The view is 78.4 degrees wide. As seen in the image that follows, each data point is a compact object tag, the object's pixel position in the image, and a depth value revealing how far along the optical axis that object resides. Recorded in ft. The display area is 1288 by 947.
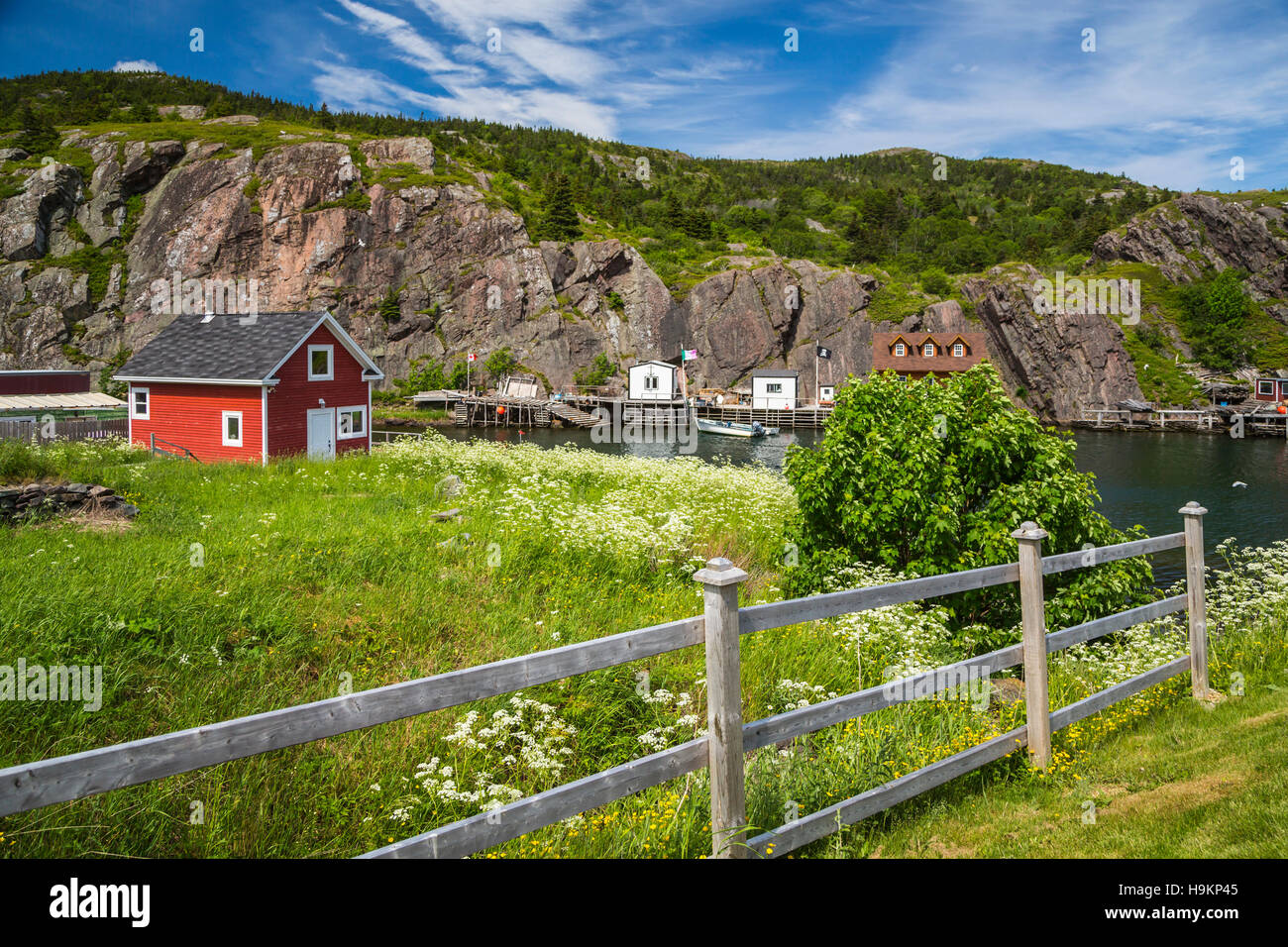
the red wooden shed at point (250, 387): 97.96
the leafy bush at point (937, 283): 368.07
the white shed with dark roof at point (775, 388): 301.02
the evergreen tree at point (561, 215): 374.84
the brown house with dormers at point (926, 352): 287.07
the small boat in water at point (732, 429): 246.68
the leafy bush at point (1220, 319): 322.55
